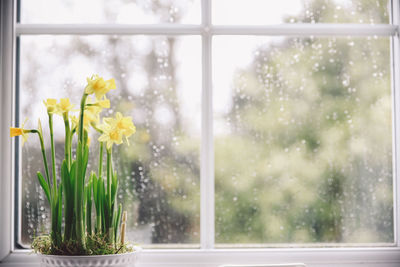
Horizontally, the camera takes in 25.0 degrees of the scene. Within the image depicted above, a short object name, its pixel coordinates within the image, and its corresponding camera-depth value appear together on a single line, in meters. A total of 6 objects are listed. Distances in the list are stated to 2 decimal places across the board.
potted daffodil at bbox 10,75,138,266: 1.38
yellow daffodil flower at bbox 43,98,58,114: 1.41
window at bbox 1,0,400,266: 1.54
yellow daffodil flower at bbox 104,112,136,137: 1.42
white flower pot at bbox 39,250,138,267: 1.36
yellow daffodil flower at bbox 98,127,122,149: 1.41
